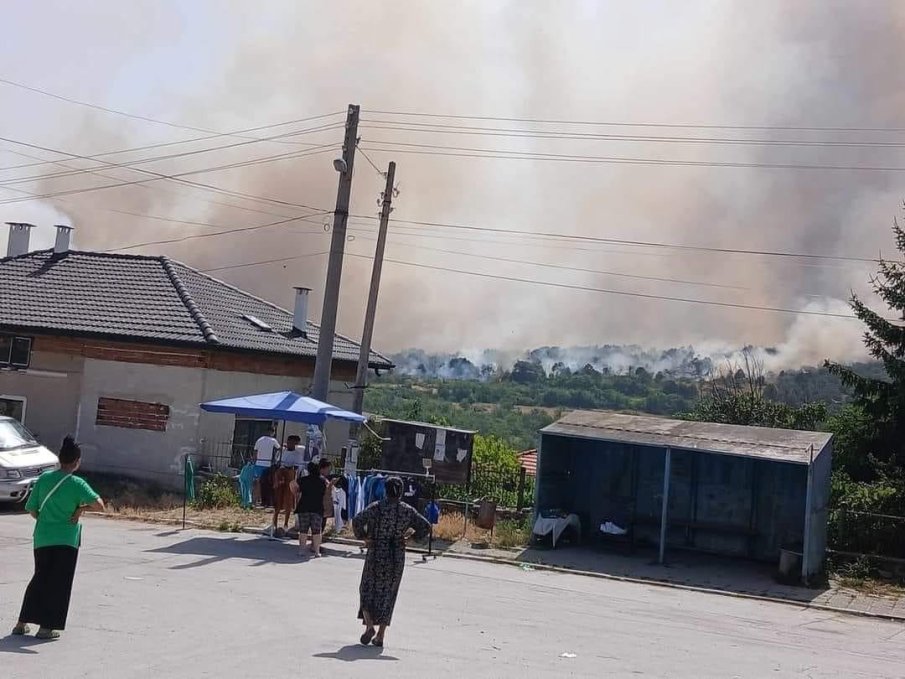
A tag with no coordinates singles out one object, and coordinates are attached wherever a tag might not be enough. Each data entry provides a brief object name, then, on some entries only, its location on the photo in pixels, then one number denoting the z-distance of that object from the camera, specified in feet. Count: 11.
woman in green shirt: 27.32
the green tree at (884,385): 79.10
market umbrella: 55.57
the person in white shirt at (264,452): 59.78
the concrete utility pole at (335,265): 65.62
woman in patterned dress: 29.86
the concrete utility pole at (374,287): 77.46
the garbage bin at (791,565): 54.95
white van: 58.23
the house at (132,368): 74.33
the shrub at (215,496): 66.33
